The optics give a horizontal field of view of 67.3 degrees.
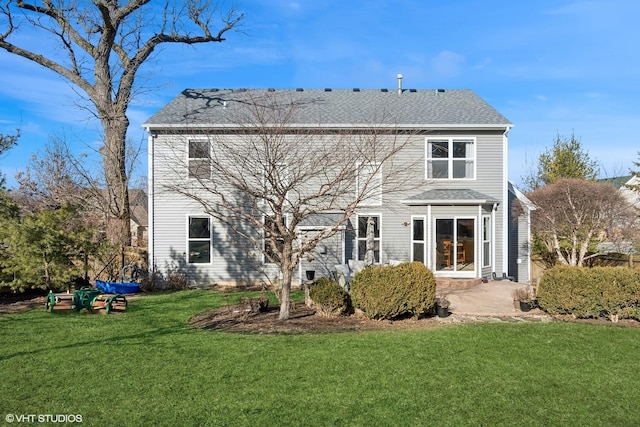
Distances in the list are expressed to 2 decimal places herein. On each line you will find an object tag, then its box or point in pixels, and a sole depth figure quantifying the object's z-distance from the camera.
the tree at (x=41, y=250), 13.16
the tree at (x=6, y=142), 17.38
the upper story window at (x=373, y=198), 16.30
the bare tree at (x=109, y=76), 18.50
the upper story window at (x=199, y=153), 12.51
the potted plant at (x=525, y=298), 11.12
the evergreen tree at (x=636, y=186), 23.36
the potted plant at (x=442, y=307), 10.59
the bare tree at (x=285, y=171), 10.11
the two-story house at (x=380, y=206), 16.81
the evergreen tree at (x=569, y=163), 26.36
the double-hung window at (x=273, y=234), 10.07
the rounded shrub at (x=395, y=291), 10.02
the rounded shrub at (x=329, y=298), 10.52
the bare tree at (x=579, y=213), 15.32
